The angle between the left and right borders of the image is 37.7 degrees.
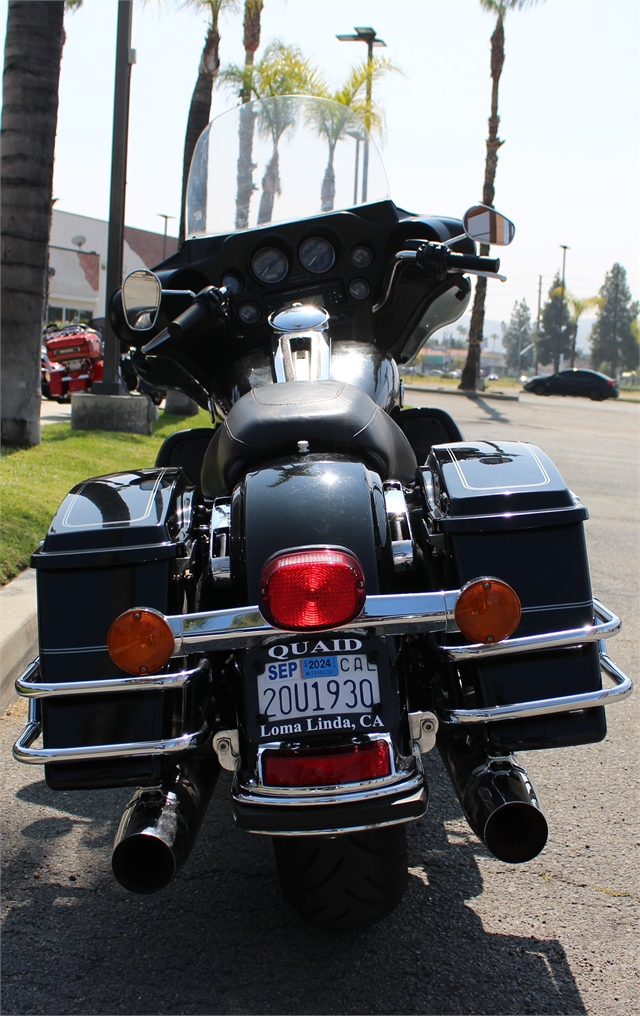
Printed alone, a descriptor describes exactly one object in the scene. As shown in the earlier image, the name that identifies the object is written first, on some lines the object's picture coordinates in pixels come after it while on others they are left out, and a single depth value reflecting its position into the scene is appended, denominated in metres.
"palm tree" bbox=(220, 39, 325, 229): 20.08
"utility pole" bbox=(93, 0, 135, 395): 11.56
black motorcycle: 2.00
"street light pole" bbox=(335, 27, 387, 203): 23.67
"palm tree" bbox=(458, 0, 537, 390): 27.50
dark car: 39.16
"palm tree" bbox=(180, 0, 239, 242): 16.11
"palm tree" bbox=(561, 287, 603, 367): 78.81
